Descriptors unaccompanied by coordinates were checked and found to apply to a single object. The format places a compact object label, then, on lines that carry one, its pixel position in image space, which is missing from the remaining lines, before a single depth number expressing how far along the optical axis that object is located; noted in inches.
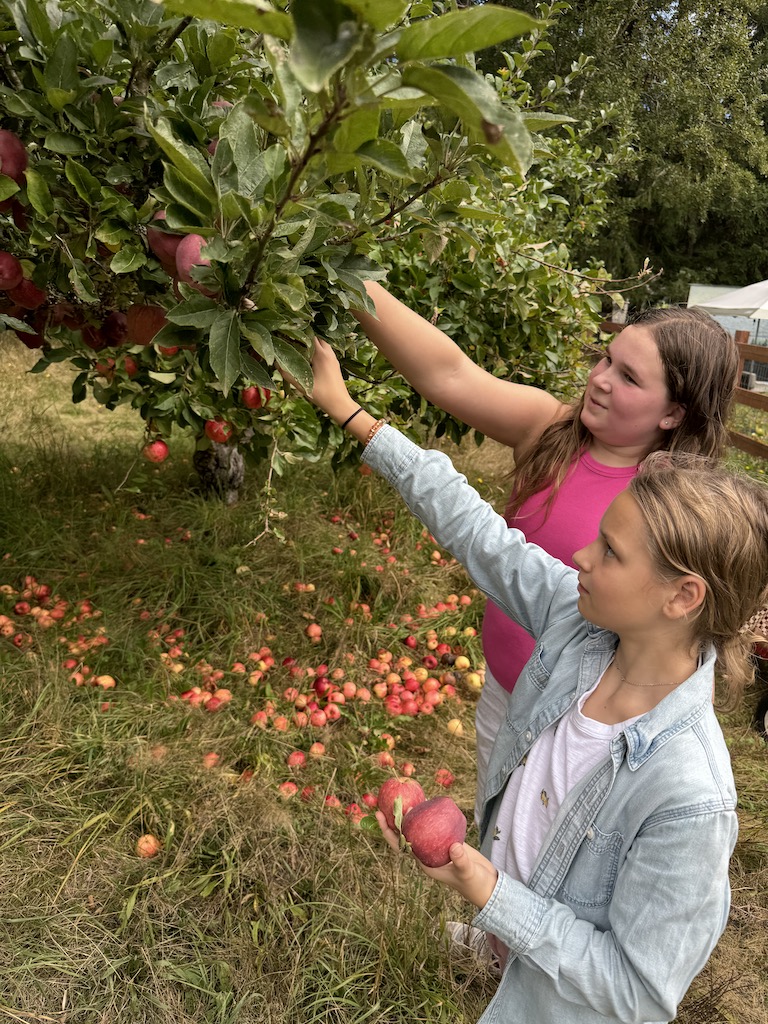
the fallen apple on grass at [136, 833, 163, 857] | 77.7
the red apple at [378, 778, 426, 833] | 53.1
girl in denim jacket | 36.4
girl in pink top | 57.1
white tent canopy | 394.0
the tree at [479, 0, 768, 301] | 498.9
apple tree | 20.9
